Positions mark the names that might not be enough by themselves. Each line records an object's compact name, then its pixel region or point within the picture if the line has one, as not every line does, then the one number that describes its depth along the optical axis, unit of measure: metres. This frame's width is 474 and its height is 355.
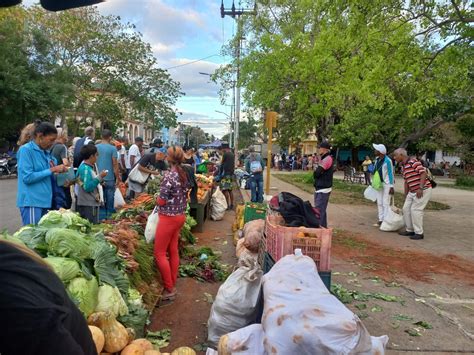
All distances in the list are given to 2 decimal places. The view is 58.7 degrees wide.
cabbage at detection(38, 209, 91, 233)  4.11
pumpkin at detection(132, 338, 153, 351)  3.26
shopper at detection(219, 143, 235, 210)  12.45
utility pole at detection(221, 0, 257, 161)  24.93
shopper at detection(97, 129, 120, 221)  7.90
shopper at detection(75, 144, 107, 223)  6.24
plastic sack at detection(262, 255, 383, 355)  2.63
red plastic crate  4.05
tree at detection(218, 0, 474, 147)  10.05
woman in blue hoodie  4.87
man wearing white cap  9.53
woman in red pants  4.89
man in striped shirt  8.72
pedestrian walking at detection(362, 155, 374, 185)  24.28
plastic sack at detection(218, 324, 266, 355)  3.03
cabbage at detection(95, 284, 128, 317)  3.33
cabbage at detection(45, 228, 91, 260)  3.41
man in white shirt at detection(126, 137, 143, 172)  11.78
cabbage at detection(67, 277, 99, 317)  3.13
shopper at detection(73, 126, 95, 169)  8.46
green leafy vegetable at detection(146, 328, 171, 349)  3.96
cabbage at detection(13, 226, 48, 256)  3.45
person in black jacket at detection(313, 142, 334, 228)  7.80
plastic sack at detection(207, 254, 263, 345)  3.87
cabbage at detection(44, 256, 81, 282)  3.17
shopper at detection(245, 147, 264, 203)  12.69
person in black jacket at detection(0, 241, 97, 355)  1.02
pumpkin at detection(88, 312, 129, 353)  3.13
